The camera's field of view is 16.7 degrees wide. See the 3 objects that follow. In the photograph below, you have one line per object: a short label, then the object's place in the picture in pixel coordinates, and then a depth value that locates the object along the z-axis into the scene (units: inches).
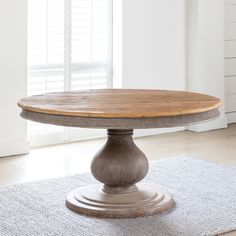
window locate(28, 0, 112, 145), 251.8
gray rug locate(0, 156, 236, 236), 151.9
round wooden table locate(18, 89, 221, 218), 147.7
